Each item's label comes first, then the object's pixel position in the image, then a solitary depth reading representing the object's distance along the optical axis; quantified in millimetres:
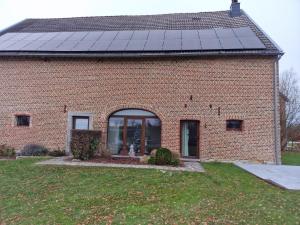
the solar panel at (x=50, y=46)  14926
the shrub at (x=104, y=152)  12899
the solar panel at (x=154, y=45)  14070
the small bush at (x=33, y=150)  13477
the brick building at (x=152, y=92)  13391
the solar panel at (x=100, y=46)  14503
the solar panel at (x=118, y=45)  14401
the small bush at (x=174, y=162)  11031
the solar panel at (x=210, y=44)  13703
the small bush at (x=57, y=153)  13547
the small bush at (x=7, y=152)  13558
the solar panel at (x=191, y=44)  13859
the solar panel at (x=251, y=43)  13367
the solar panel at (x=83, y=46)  14665
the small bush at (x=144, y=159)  11469
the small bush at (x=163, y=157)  11042
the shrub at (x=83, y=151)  11539
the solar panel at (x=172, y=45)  13937
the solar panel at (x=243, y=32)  14760
